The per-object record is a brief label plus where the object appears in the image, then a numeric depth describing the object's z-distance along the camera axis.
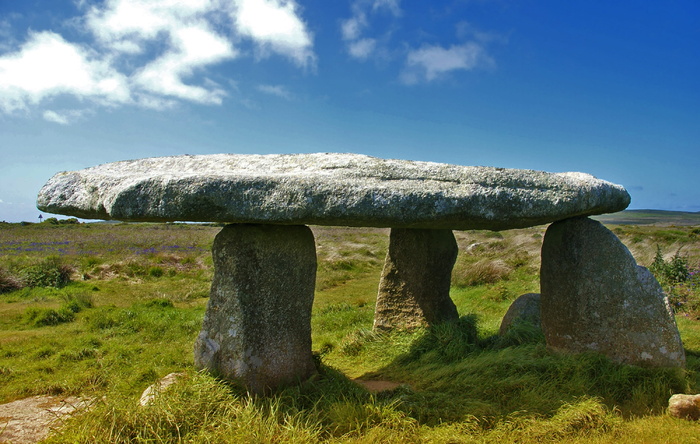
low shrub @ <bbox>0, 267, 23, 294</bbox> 12.74
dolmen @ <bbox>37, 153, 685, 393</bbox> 4.33
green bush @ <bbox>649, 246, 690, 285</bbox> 10.45
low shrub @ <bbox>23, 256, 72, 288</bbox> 13.45
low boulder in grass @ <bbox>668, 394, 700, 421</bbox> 4.63
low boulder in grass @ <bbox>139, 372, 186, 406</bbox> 4.52
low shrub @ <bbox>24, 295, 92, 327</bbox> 9.51
